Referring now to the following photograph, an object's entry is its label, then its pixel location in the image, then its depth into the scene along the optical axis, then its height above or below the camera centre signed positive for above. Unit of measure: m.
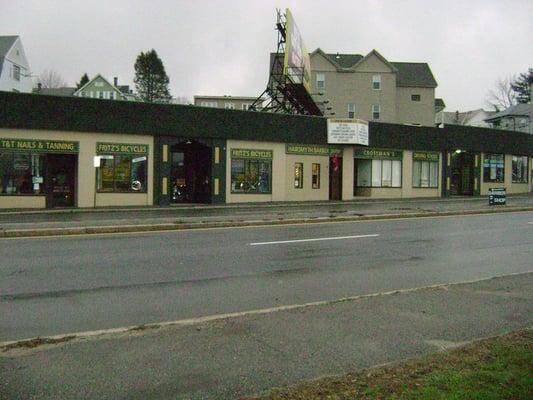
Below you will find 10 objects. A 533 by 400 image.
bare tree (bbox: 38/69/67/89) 108.46 +20.19
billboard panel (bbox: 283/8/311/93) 34.12 +8.89
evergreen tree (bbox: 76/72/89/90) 98.42 +19.24
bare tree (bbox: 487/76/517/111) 100.56 +17.08
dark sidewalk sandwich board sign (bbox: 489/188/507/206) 28.55 -0.27
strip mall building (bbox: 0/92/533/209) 26.56 +1.84
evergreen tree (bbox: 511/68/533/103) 97.25 +18.96
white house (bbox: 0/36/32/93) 59.69 +13.63
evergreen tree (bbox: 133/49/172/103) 88.56 +17.63
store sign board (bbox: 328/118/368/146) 35.03 +3.77
